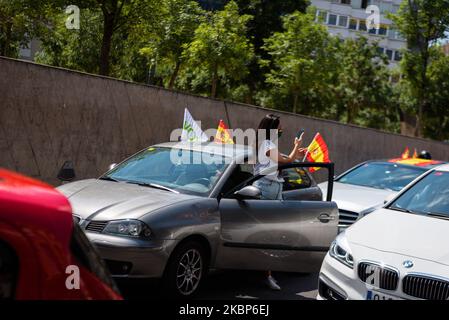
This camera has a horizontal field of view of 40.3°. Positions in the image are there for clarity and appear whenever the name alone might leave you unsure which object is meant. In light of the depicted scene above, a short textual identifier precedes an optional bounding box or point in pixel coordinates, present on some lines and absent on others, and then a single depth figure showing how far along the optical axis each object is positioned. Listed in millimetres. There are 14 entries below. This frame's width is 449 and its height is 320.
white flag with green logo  10363
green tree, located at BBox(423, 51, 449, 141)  30317
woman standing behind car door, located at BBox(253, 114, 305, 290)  6402
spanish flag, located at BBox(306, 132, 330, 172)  11289
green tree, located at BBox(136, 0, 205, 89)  21453
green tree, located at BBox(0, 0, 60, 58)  17094
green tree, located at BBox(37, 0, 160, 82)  16938
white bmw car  4449
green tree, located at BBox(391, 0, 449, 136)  25703
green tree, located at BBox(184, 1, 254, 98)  20641
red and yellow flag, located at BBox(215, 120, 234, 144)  11048
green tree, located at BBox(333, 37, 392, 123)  36000
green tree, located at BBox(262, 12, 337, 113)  24719
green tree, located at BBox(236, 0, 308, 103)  30734
